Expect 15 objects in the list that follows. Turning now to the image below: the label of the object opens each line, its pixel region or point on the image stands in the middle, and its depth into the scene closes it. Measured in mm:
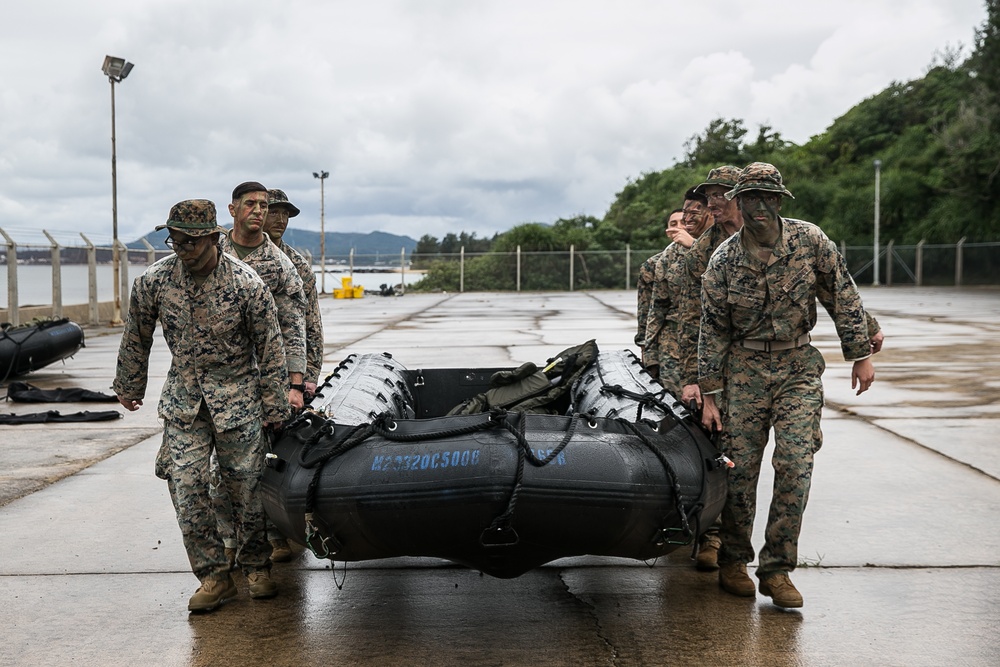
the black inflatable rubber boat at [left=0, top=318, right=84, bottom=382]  11562
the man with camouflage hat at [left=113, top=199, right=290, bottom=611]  4195
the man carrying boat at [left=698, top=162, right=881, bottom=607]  4250
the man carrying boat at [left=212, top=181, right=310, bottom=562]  4957
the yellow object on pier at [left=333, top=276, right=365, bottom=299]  40781
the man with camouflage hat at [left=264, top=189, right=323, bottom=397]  5805
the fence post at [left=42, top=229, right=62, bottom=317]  19062
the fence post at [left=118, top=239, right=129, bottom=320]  22250
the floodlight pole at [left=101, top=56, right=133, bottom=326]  20797
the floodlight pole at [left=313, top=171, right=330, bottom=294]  42150
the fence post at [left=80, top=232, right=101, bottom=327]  21341
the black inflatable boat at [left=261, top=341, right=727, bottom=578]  3742
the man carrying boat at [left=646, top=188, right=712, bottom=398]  5727
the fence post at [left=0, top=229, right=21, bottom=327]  17094
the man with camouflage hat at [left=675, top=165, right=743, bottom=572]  5211
